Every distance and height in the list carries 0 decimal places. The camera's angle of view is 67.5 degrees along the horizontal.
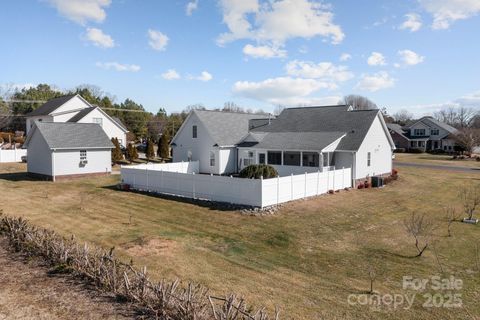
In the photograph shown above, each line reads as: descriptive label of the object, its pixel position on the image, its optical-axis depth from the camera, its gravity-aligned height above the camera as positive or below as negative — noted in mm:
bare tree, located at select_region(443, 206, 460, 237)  17919 -3583
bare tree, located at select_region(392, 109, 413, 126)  153325 +15229
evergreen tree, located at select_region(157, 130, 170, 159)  46781 +639
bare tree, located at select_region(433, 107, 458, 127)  122675 +12479
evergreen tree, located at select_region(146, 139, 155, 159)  46719 +373
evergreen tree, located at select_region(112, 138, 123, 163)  40969 -356
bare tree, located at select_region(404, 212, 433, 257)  14256 -3693
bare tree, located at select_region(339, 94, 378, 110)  124262 +18111
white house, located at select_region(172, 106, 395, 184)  29656 +985
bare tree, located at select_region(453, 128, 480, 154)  62781 +2322
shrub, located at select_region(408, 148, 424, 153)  73331 +367
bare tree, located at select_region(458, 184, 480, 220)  20594 -3196
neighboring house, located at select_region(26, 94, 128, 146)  49938 +5402
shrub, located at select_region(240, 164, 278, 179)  23062 -1302
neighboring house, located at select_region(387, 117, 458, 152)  75312 +3466
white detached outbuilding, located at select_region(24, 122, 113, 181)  30541 +168
